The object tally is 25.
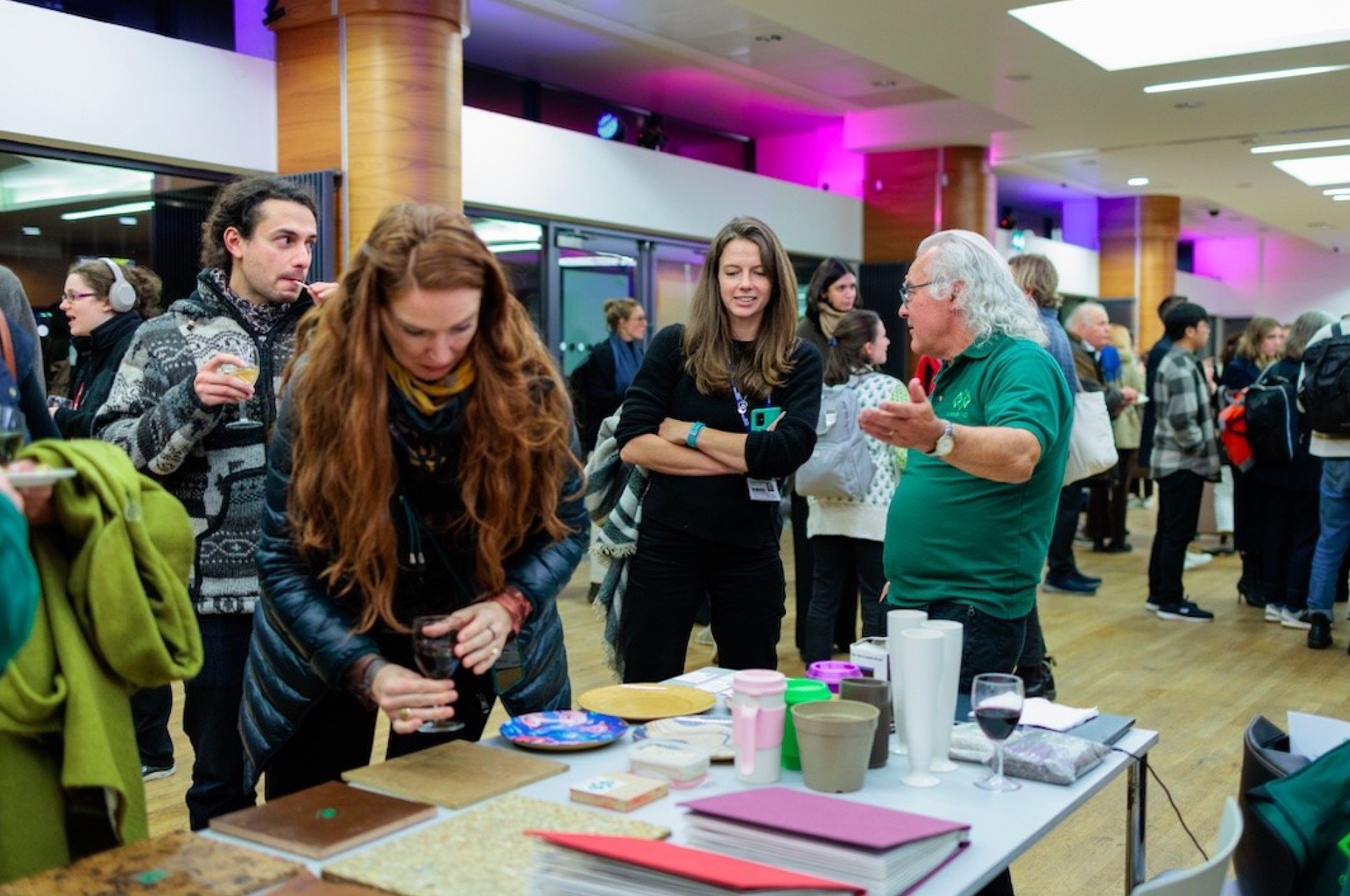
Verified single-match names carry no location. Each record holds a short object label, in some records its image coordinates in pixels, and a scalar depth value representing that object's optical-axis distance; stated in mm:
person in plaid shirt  6113
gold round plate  1947
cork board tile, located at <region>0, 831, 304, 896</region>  1270
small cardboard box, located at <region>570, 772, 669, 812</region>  1518
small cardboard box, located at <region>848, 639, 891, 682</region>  1907
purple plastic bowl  1897
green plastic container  1680
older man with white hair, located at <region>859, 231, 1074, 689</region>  2297
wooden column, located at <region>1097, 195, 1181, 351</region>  15344
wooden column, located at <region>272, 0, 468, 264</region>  6016
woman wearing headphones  4066
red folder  1182
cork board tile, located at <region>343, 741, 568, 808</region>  1574
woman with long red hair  1734
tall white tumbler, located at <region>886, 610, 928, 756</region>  1709
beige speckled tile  1295
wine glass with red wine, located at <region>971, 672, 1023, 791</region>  1592
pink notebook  1296
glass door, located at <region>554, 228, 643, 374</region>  8117
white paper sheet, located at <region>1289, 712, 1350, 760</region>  1950
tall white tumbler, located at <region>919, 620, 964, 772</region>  1676
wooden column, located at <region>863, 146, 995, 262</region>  11383
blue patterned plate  1768
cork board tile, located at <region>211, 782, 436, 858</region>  1415
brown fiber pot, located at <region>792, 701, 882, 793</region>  1569
